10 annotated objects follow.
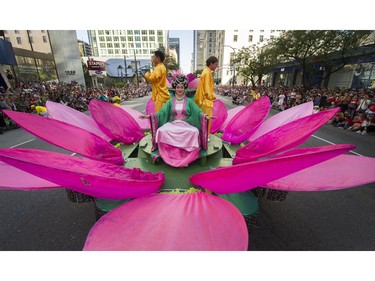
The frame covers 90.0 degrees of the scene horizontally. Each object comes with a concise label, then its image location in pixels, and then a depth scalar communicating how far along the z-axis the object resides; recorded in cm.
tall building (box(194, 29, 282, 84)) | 4169
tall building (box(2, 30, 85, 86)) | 1355
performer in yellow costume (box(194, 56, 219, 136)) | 313
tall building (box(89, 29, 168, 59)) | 5903
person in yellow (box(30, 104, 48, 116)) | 617
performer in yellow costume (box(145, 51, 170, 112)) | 316
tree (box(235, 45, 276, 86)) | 1934
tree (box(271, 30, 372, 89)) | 949
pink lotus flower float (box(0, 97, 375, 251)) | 117
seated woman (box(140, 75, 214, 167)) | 232
